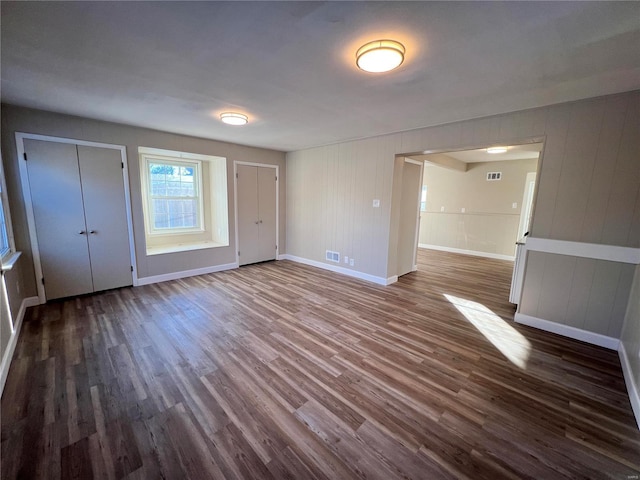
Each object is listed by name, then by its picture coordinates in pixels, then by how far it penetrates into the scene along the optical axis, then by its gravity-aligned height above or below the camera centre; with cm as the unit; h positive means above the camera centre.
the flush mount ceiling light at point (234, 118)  322 +105
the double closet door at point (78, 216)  334 -27
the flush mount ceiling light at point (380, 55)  173 +102
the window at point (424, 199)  794 +21
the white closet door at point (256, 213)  538 -25
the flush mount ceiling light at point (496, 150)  485 +108
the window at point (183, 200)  482 -2
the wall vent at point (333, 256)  521 -108
